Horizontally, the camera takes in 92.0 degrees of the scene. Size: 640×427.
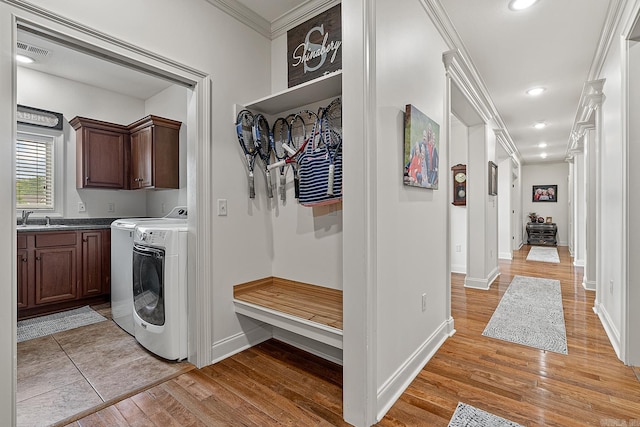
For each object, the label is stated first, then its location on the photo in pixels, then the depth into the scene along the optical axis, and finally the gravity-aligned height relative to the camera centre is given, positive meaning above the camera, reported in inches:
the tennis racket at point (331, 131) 80.5 +22.3
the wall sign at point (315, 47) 86.5 +48.2
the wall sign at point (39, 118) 132.4 +41.7
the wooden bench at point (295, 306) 71.4 -25.5
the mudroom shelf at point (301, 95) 76.9 +32.2
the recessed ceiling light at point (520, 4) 85.9 +58.1
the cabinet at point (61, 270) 120.3 -24.5
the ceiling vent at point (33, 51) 111.4 +60.7
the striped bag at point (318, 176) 80.7 +9.3
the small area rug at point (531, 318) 101.2 -42.2
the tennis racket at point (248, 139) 90.4 +21.4
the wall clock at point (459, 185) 199.6 +16.5
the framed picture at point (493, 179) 176.1 +18.5
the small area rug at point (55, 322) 108.3 -42.5
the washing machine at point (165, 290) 84.0 -22.0
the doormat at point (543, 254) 256.8 -40.7
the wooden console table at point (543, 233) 350.3 -26.6
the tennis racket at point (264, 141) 94.3 +21.8
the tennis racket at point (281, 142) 99.2 +22.7
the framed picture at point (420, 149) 74.0 +15.8
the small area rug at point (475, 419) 60.8 -42.1
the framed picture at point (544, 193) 365.4 +20.1
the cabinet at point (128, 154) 136.8 +26.9
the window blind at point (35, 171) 135.7 +18.3
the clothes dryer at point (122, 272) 104.1 -21.5
